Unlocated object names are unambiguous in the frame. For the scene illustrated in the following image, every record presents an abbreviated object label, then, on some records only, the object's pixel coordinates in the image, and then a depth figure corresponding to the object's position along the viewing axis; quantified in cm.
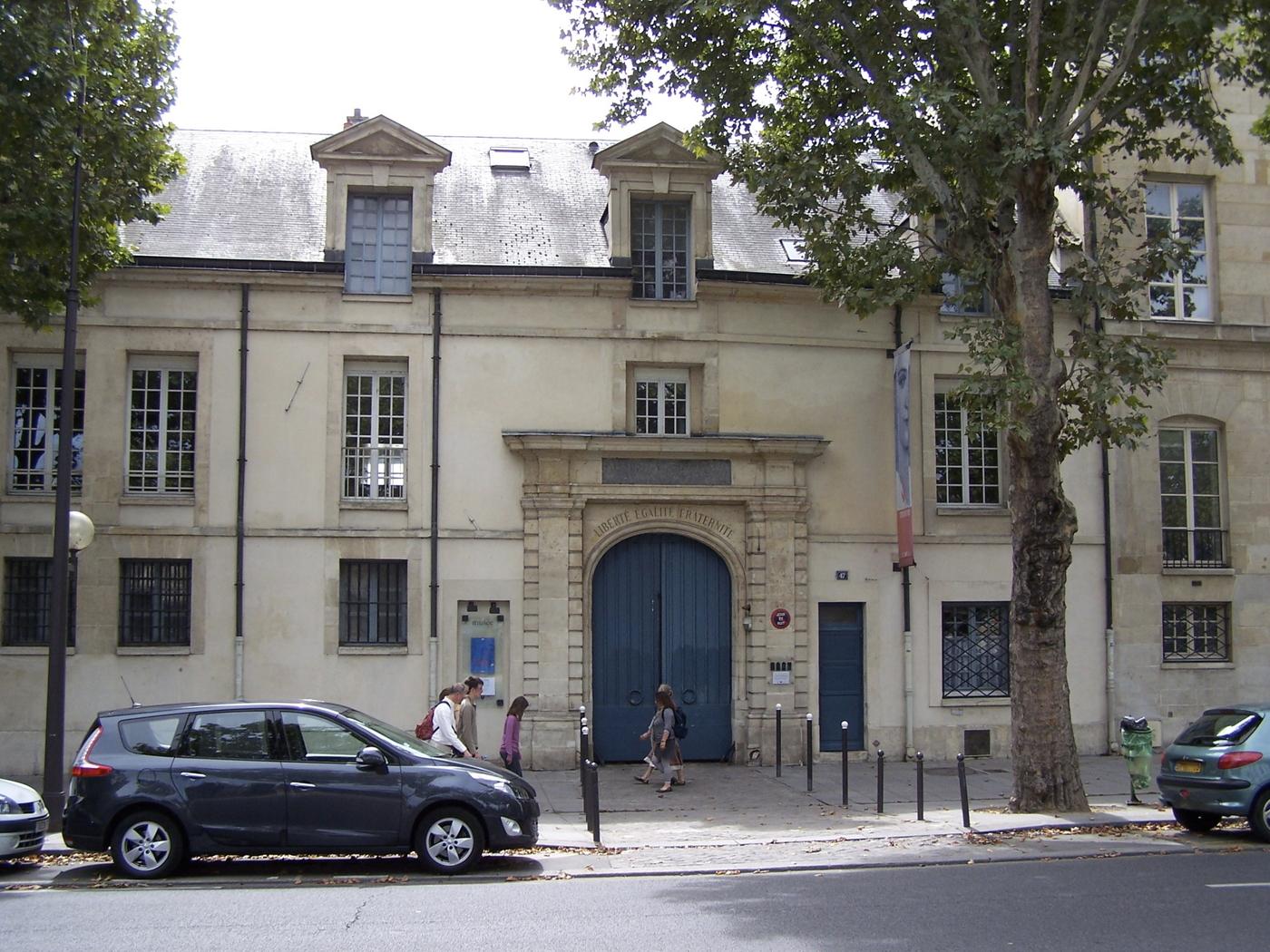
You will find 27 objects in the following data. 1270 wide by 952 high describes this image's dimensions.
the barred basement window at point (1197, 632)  2066
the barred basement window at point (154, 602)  1844
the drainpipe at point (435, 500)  1847
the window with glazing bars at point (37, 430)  1845
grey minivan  1102
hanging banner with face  1891
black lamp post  1309
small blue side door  1947
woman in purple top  1488
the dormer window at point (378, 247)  1930
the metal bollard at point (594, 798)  1280
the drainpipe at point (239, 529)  1816
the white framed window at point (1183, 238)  2102
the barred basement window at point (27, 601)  1816
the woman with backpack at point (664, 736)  1667
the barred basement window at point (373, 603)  1877
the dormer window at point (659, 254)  1988
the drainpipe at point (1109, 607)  2005
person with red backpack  1326
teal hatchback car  1255
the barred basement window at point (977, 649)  1992
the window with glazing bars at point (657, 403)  1973
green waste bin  1496
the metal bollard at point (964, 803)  1328
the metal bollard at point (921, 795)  1387
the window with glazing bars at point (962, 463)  2033
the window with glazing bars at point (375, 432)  1905
